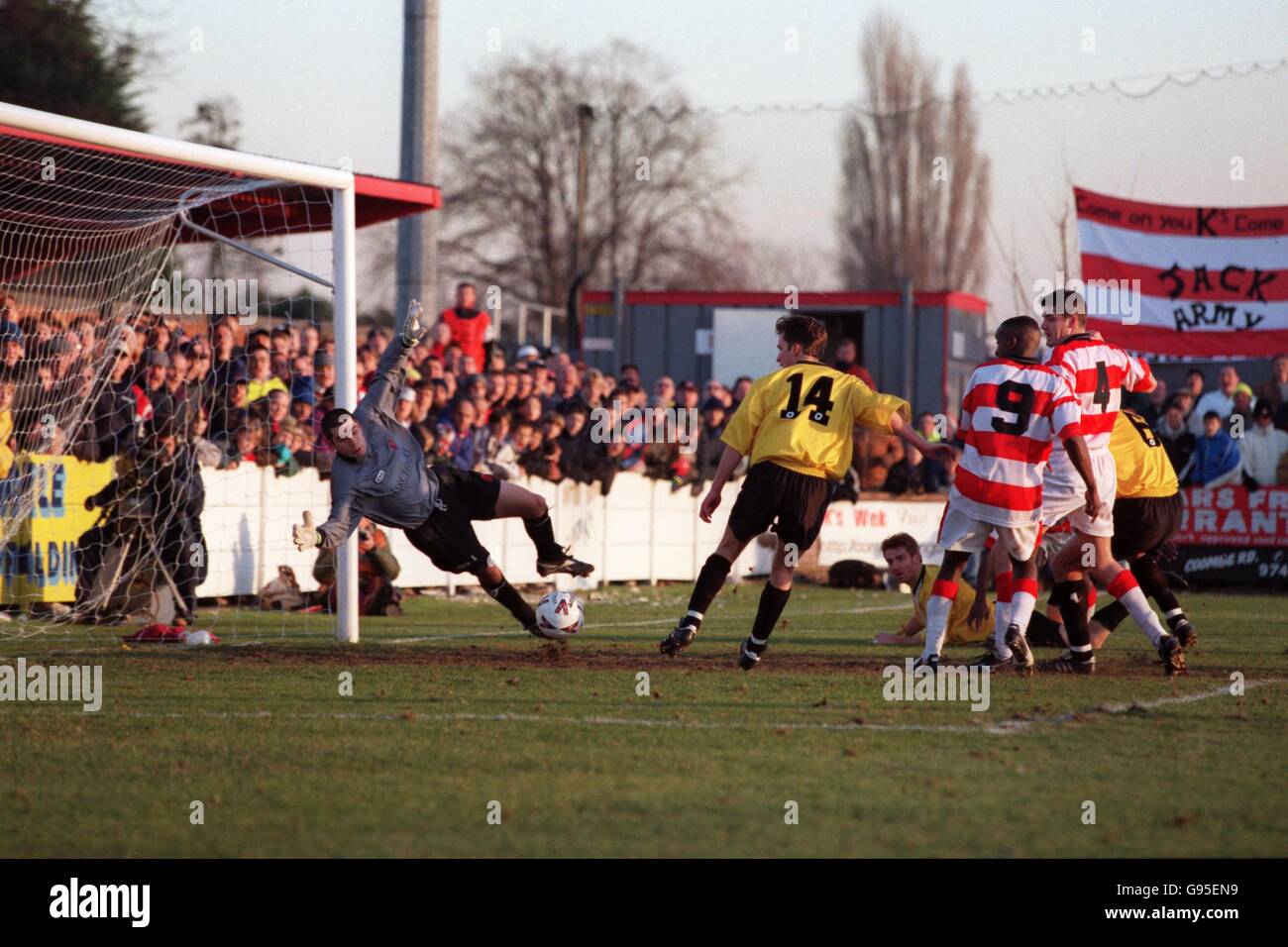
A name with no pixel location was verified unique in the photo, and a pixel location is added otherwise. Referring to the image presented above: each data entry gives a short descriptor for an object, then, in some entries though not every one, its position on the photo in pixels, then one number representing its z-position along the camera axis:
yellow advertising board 11.79
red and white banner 20.73
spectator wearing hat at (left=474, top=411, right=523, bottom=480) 15.59
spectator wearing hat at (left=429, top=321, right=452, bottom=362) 17.62
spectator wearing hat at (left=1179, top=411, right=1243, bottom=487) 19.31
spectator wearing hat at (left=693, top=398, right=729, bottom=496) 18.88
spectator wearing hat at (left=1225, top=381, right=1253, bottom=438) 19.11
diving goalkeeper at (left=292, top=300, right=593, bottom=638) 9.59
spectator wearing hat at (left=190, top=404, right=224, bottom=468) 12.99
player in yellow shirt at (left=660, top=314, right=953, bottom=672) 8.79
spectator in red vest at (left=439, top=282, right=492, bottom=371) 18.45
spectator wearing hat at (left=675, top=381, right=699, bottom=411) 19.12
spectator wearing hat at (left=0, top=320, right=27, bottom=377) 11.38
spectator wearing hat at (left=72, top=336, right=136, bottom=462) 12.44
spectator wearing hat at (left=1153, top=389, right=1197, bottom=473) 19.16
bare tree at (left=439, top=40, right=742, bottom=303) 45.81
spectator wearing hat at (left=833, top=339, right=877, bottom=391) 17.66
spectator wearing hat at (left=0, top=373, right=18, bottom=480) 11.23
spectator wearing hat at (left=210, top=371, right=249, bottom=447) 13.43
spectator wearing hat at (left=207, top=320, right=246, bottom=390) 13.45
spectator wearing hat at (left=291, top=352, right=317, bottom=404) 14.52
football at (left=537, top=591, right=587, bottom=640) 10.05
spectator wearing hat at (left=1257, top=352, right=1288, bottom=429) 19.61
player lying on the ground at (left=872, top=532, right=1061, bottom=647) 10.56
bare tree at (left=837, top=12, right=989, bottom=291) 55.41
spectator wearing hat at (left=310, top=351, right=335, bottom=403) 14.51
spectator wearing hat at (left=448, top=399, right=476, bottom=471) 15.34
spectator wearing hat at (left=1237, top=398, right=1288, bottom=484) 19.34
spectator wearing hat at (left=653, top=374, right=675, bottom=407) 18.91
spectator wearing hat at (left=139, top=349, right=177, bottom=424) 12.69
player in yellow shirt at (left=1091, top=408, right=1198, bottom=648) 9.45
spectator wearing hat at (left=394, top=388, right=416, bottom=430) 14.02
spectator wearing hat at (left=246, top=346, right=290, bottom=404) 13.77
